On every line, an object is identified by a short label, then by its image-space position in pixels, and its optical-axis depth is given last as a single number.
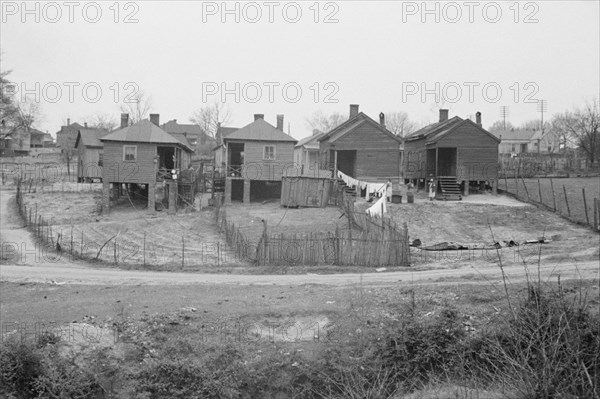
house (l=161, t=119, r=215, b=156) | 95.85
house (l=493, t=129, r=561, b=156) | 99.38
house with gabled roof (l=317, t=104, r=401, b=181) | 49.03
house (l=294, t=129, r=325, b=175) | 62.47
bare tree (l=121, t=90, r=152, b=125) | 89.94
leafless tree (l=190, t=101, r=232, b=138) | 111.75
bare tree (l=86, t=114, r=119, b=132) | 104.34
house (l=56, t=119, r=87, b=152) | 94.44
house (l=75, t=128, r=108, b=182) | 57.97
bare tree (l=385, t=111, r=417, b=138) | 118.00
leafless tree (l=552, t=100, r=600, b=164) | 63.36
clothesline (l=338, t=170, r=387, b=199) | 41.87
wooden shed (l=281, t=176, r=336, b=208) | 42.47
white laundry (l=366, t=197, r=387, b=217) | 31.55
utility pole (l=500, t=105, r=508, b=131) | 117.88
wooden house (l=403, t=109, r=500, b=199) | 46.72
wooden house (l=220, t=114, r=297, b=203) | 46.84
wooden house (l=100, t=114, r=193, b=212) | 45.41
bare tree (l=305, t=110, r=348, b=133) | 117.13
